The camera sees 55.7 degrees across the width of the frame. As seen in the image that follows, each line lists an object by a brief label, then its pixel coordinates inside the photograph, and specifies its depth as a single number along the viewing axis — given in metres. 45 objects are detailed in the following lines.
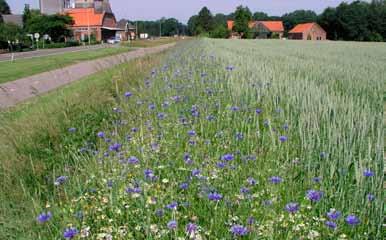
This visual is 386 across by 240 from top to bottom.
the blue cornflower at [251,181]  2.23
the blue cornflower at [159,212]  1.98
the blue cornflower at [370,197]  2.06
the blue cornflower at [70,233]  1.72
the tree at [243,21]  77.94
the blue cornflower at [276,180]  2.19
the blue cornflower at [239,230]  1.70
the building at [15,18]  90.44
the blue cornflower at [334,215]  1.80
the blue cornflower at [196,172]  2.38
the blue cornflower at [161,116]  3.81
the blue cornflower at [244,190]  2.16
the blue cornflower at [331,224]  1.75
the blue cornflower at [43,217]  1.83
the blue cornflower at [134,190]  2.12
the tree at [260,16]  161.31
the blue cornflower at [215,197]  1.96
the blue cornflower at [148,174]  2.32
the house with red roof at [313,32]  100.12
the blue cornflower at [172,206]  1.92
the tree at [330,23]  96.50
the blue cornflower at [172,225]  1.73
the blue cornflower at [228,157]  2.44
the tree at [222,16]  139.18
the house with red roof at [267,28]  104.44
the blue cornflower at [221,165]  2.49
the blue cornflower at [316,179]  2.36
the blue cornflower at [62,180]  2.32
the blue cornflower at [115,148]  2.86
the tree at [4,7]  118.85
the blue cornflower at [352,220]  1.71
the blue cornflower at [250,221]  1.91
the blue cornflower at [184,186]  2.23
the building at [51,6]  107.62
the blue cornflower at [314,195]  1.95
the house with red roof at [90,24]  99.18
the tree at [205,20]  87.81
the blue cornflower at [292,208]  1.87
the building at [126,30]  112.84
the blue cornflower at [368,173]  2.14
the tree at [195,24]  91.60
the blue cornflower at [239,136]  3.12
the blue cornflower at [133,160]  2.55
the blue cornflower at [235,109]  3.75
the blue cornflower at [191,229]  1.81
